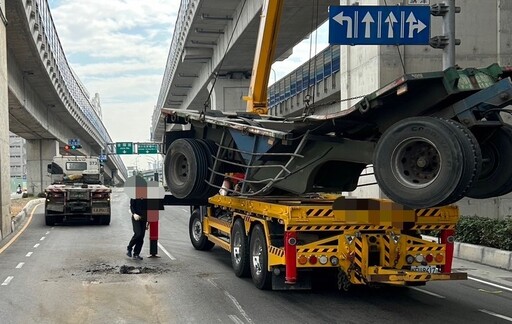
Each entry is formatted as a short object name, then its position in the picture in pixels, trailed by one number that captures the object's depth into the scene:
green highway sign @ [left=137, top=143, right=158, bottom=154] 78.23
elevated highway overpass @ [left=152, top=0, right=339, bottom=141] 21.97
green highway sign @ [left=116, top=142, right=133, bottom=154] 78.44
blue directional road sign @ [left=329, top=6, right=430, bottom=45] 10.89
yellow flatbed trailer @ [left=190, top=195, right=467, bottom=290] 7.85
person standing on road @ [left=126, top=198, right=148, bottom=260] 12.48
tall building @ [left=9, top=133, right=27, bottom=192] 133.48
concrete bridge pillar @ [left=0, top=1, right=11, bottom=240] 16.84
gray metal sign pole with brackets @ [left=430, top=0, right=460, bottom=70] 11.48
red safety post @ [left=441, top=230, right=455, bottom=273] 8.41
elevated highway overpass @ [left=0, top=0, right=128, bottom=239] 17.77
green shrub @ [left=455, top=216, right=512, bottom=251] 11.84
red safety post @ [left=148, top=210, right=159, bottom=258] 12.73
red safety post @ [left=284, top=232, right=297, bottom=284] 7.98
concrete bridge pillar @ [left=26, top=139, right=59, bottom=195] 49.12
